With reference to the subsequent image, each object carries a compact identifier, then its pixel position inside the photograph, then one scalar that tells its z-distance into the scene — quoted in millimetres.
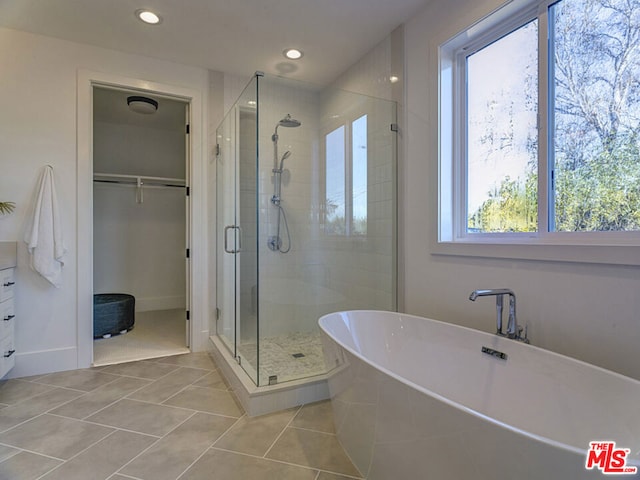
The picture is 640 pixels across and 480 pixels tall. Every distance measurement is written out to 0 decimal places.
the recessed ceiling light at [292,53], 2928
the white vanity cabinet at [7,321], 2316
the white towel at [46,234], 2553
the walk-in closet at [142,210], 4570
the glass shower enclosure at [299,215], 2574
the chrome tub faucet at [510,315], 1646
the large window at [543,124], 1505
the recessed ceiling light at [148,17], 2383
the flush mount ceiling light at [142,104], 3449
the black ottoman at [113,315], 3557
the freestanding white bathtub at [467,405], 895
